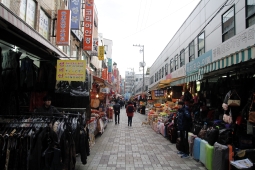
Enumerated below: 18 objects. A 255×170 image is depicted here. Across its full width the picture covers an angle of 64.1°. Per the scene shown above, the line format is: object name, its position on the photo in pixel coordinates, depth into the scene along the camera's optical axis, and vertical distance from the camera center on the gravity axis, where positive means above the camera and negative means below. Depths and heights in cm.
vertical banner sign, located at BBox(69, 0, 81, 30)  1238 +509
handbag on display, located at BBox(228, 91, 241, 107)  577 -18
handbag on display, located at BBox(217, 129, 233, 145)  558 -114
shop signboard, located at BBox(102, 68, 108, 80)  3246 +313
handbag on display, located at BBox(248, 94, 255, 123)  484 -50
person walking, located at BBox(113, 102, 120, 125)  1702 -134
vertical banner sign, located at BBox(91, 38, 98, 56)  2170 +492
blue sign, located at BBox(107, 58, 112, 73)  4224 +595
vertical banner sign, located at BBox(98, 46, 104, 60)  2282 +450
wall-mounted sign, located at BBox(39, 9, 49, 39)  1048 +357
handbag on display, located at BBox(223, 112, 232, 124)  588 -66
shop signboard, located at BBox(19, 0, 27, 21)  853 +349
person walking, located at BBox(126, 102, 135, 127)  1573 -140
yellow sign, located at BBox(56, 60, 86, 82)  662 +72
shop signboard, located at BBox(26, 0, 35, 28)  908 +361
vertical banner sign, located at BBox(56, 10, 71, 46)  1043 +331
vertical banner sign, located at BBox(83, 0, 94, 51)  1418 +492
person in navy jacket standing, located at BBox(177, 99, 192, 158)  776 -116
